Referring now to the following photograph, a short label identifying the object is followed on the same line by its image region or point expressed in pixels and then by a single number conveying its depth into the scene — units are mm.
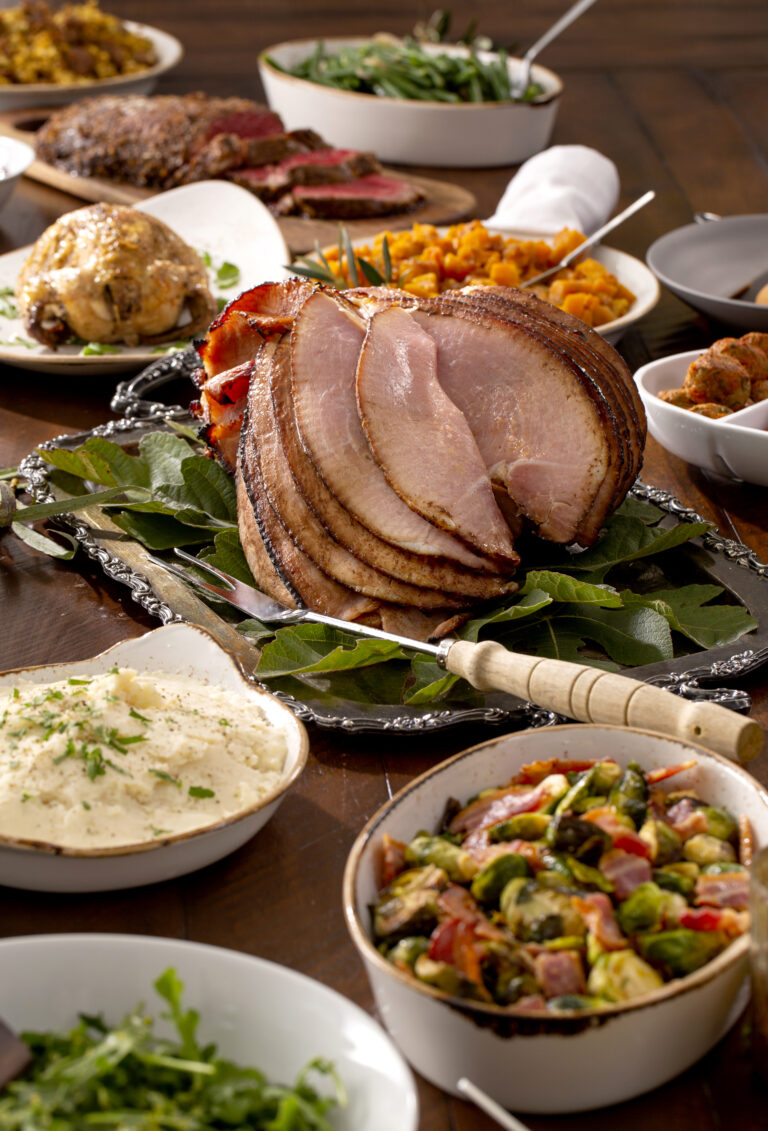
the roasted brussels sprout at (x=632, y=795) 1518
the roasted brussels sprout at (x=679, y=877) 1494
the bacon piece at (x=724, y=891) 1485
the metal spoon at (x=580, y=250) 2056
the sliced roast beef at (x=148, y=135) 2361
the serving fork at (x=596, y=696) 1543
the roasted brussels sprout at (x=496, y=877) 1493
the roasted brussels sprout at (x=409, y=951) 1470
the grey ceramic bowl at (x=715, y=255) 2114
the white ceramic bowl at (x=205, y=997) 1457
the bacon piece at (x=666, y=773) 1537
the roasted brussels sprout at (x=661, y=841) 1505
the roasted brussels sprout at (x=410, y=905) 1481
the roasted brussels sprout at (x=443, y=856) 1503
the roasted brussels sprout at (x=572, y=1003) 1459
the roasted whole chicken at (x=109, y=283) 1975
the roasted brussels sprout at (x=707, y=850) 1505
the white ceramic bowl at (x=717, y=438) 1826
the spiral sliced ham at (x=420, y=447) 1698
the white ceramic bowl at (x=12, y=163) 2242
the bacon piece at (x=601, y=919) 1473
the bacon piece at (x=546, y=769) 1544
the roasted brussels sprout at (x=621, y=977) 1460
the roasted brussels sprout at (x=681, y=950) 1468
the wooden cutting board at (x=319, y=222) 2255
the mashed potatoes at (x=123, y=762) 1534
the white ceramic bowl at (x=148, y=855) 1524
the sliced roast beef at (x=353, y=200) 2295
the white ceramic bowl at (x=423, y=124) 2546
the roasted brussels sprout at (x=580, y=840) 1503
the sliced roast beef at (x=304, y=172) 2307
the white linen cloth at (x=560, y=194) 2169
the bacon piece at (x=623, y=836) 1505
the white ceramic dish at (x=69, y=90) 2741
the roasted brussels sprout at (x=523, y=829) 1516
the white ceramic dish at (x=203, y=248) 1980
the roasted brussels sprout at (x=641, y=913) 1479
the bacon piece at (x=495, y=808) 1527
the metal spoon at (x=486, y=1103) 1407
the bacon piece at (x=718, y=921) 1476
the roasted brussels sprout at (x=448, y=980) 1460
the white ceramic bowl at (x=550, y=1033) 1448
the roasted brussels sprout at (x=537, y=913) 1478
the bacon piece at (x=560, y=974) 1465
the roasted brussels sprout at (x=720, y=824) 1513
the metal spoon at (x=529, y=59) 2484
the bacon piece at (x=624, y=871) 1492
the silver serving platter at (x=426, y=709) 1632
